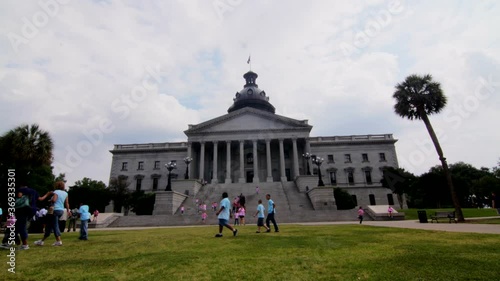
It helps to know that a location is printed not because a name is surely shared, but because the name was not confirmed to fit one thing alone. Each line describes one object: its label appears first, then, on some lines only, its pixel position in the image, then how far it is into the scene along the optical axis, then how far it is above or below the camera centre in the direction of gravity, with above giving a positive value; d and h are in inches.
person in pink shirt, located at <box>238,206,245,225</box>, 836.4 +15.0
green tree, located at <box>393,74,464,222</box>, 996.6 +385.1
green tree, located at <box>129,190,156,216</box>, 1578.5 +79.6
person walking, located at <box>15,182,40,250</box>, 325.3 +10.2
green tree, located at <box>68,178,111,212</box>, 1809.8 +162.3
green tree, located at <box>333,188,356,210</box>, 1536.7 +76.3
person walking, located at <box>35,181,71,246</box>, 366.3 +16.6
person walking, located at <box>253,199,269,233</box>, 526.8 +4.4
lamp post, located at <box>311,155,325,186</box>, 1360.7 +249.3
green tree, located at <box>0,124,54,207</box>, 943.5 +235.9
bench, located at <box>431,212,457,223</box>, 836.6 -3.4
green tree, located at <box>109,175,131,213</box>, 2003.0 +174.1
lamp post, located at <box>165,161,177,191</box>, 1333.2 +232.3
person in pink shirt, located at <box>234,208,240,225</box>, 891.0 +0.1
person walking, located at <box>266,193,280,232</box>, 529.7 +9.3
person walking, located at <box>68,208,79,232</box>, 841.5 +14.9
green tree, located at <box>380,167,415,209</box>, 1908.2 +228.8
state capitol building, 2143.2 +483.6
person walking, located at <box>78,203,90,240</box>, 458.0 +1.7
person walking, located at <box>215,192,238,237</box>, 441.1 +6.3
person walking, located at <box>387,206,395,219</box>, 1067.3 +13.7
